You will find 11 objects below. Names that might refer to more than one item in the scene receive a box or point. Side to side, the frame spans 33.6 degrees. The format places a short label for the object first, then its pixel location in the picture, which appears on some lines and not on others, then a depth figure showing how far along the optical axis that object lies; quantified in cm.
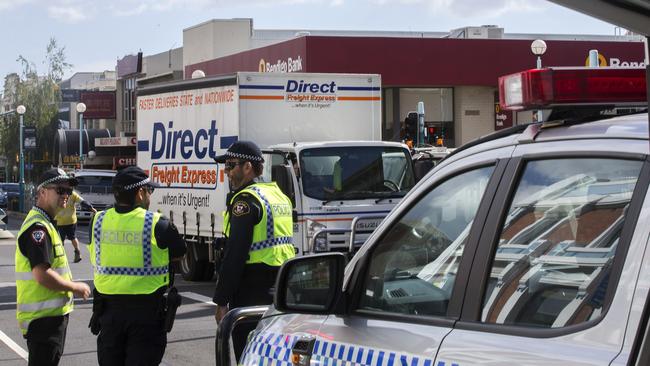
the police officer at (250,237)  660
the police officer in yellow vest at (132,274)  612
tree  6494
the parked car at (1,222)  2820
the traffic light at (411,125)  2173
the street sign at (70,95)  7456
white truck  1419
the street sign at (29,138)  5272
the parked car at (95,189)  3806
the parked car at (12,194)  5262
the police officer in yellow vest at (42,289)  643
